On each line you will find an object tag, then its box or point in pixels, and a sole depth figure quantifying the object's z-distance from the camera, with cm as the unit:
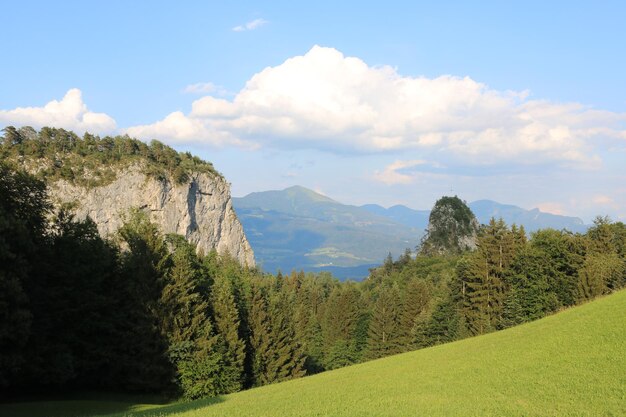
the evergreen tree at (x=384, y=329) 7738
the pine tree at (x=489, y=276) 6044
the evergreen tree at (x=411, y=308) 7650
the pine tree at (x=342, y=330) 8562
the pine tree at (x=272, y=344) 5450
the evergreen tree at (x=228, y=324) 4619
